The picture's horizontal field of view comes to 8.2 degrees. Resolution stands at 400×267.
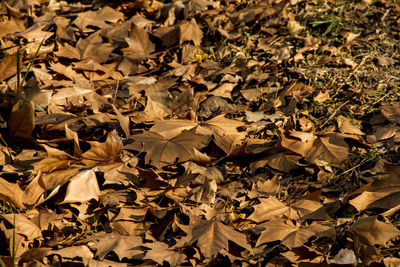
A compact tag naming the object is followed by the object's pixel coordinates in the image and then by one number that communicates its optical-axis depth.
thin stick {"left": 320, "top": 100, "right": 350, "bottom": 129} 5.22
